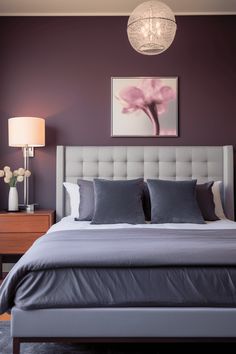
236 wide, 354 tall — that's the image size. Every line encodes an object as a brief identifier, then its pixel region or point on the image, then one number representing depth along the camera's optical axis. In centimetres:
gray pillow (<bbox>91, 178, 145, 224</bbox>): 347
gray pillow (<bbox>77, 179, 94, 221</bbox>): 370
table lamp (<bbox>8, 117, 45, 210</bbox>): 394
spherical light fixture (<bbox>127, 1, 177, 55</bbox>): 274
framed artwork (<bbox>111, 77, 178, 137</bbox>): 430
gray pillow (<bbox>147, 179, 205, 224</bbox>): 350
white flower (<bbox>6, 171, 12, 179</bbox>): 402
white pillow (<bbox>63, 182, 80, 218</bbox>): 396
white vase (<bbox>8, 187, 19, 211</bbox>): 402
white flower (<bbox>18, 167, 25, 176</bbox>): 402
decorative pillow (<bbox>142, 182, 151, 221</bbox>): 376
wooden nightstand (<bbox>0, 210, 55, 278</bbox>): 382
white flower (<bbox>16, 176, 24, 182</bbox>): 404
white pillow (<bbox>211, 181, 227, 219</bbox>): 396
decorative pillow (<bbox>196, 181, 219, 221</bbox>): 374
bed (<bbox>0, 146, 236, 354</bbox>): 205
